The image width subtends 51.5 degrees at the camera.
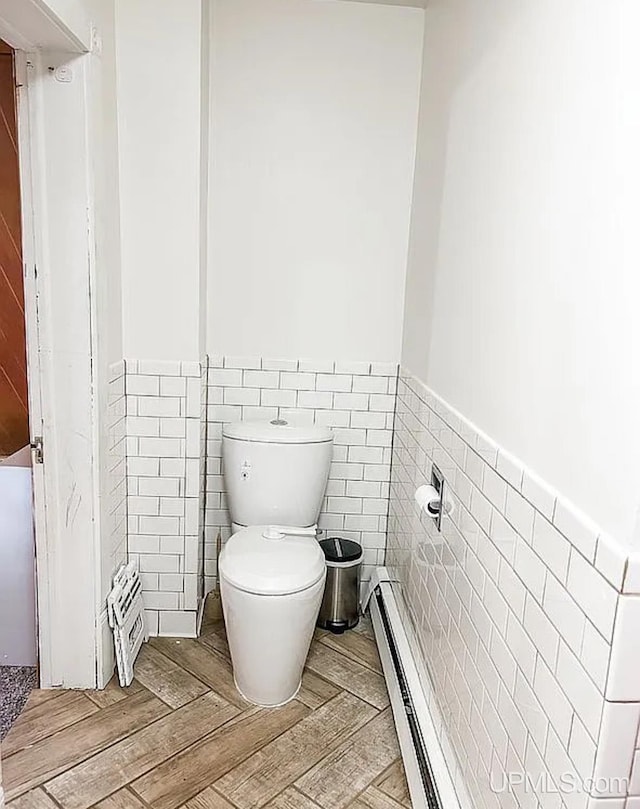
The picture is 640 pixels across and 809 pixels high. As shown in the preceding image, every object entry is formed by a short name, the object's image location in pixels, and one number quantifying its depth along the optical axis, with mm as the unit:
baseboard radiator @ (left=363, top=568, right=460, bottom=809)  1619
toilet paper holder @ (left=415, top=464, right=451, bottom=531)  1838
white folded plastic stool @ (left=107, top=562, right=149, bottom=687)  2201
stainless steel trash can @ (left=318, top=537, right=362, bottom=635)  2568
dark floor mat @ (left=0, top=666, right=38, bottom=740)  2061
